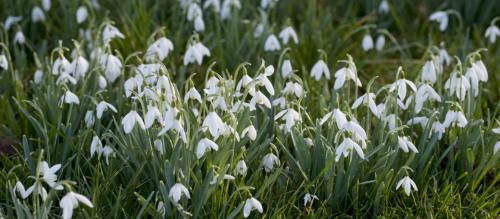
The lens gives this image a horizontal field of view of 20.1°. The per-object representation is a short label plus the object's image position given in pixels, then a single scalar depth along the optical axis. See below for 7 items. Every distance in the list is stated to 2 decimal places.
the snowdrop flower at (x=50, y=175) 4.19
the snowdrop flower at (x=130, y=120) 4.40
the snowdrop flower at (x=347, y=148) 4.43
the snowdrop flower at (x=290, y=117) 4.72
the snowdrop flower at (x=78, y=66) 5.56
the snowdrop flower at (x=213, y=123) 4.37
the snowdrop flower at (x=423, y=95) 5.06
